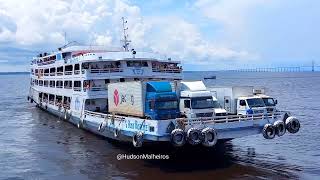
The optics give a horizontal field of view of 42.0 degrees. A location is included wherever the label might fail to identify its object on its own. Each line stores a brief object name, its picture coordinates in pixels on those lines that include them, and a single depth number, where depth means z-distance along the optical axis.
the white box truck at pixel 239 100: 25.31
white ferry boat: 21.89
